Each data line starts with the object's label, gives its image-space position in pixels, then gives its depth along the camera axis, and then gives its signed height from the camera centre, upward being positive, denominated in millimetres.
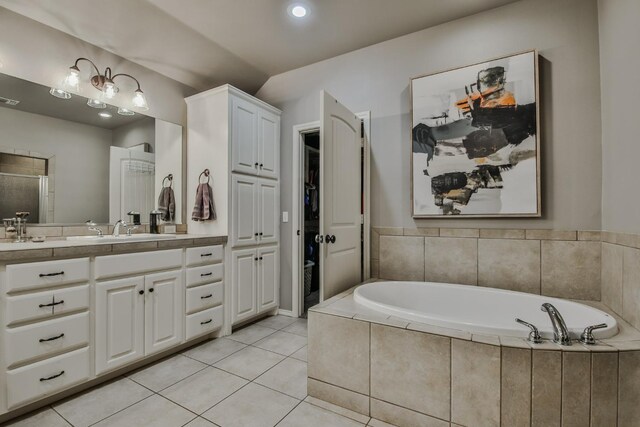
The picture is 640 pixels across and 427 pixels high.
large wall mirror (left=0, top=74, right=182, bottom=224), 2053 +468
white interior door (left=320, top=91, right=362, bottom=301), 2078 +135
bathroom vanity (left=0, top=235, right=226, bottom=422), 1536 -580
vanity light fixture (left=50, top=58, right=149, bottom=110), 2186 +1050
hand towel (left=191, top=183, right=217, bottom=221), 2746 +94
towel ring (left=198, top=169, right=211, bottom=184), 2840 +402
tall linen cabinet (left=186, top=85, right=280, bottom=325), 2754 +322
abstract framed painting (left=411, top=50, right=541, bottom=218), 2113 +563
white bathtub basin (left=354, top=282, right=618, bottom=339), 1423 -577
